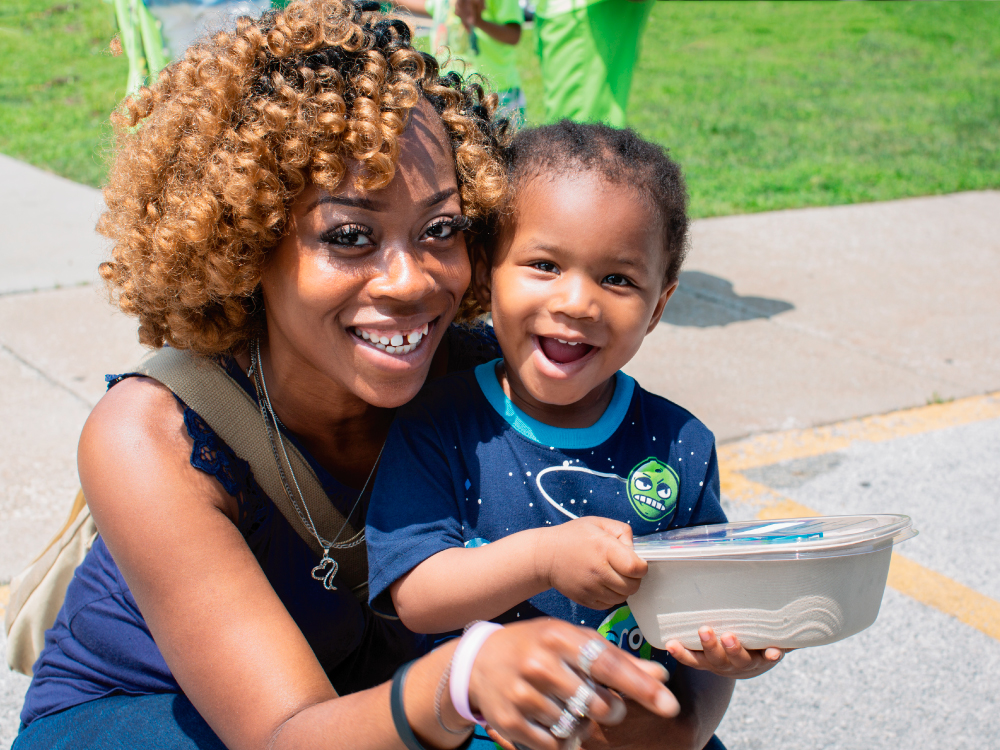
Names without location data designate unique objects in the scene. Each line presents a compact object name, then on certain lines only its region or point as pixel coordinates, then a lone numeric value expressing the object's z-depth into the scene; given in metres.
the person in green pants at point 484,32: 1.73
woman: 0.75
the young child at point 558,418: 0.76
